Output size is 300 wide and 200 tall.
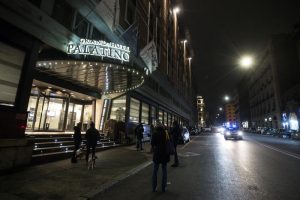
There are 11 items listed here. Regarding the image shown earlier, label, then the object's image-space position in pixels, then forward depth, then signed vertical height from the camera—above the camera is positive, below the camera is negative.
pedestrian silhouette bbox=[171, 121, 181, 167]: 9.85 -0.12
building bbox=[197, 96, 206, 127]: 180.48 +20.41
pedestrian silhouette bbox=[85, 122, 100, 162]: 9.78 -0.33
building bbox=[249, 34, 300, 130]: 50.31 +16.87
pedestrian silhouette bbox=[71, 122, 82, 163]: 10.42 -0.37
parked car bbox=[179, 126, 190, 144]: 23.03 -0.43
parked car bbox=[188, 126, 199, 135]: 49.65 +0.64
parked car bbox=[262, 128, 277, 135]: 48.94 +1.06
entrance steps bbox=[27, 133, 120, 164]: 9.68 -1.04
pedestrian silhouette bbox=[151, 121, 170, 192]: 6.04 -0.65
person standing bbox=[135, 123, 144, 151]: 16.20 -0.17
